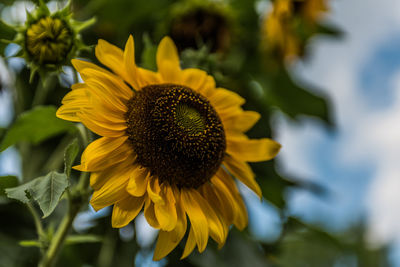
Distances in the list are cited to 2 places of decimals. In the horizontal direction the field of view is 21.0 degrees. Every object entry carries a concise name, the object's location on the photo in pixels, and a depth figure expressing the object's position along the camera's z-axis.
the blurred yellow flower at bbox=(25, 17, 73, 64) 0.70
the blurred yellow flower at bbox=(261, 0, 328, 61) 0.94
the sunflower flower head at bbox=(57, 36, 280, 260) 0.67
